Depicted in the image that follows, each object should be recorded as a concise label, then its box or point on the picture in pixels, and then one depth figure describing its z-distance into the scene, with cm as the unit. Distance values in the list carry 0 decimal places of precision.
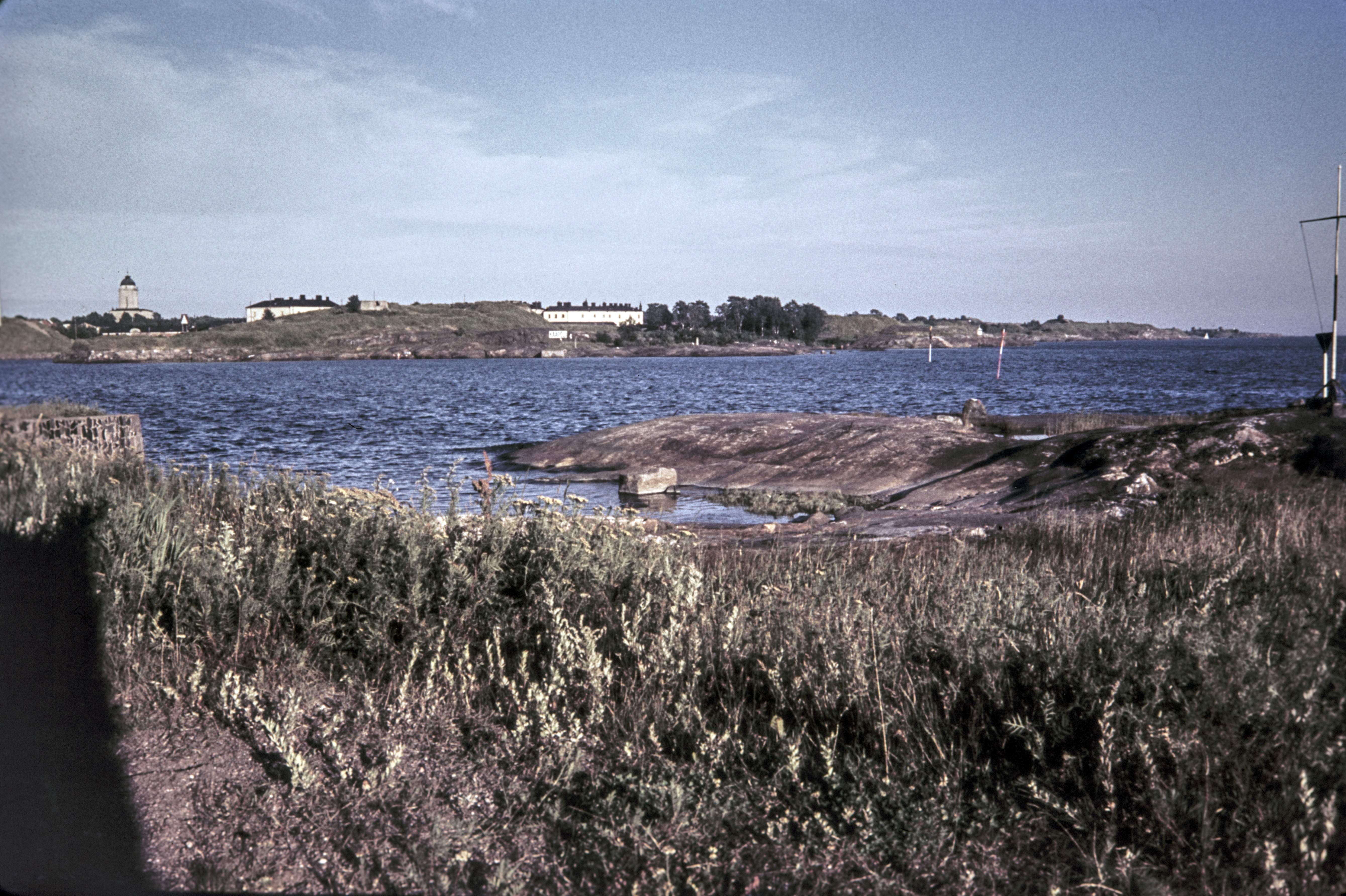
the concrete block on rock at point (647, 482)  2502
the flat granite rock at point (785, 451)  2294
